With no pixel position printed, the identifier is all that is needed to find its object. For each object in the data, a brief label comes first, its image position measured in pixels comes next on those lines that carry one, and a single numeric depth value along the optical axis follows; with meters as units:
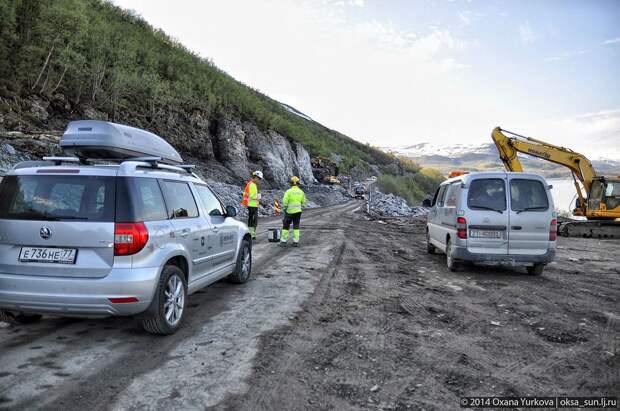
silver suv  4.09
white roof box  5.48
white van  8.48
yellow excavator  19.95
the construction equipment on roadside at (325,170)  54.66
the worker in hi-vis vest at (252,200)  12.21
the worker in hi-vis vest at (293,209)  12.05
